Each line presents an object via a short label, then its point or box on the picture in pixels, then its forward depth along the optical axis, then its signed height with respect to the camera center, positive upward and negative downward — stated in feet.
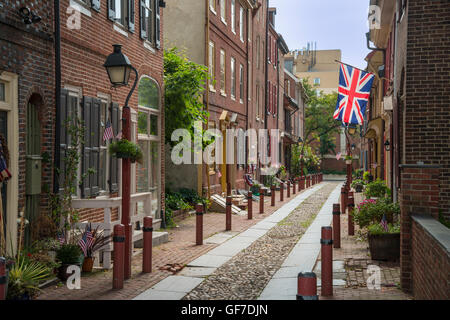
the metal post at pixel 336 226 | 34.95 -4.20
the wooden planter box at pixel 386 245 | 29.99 -4.53
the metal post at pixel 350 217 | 40.57 -4.15
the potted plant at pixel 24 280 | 20.22 -4.53
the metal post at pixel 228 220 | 45.16 -4.89
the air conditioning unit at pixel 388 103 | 47.70 +4.81
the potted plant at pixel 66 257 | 25.96 -4.54
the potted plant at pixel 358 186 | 96.99 -4.55
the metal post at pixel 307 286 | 14.42 -3.24
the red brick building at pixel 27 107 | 25.79 +2.55
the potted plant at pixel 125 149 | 28.45 +0.53
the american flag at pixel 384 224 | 30.95 -3.58
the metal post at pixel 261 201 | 59.77 -4.44
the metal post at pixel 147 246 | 27.14 -4.21
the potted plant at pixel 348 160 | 83.56 -0.06
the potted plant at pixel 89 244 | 27.53 -4.17
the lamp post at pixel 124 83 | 28.22 +3.90
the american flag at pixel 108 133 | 29.63 +1.39
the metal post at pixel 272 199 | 67.97 -4.78
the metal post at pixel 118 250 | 23.58 -3.79
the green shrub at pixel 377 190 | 58.34 -3.18
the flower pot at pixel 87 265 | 27.76 -5.17
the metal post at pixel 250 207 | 53.10 -4.52
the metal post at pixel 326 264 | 22.98 -4.26
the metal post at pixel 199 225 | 36.55 -4.29
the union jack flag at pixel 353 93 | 50.67 +6.09
